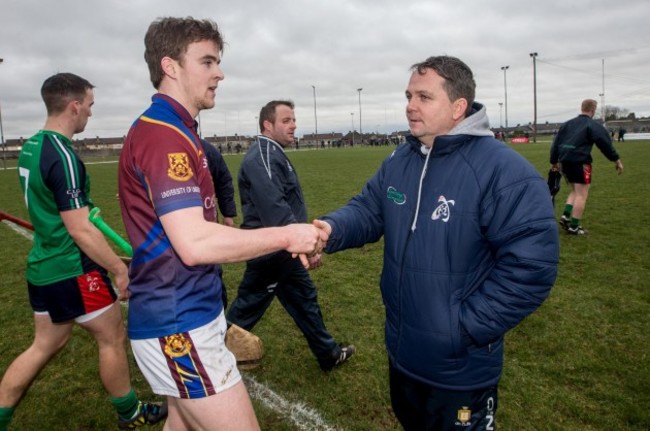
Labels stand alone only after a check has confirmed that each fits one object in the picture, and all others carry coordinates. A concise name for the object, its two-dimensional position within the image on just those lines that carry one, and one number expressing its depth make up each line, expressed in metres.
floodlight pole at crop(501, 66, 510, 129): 76.39
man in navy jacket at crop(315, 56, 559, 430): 2.03
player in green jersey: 2.91
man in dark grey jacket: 3.97
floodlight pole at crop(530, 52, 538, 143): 54.16
